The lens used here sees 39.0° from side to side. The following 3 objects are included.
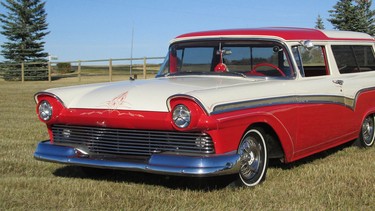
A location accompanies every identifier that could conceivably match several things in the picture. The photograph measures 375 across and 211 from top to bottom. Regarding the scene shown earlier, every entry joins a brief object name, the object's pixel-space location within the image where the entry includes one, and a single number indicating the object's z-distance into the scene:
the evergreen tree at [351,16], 30.17
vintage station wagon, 4.25
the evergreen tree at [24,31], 39.88
